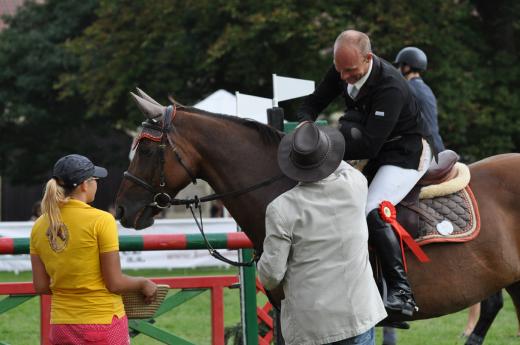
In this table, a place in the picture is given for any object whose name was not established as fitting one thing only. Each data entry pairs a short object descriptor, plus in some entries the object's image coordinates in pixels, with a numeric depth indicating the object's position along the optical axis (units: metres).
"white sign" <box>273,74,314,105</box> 15.81
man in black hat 9.48
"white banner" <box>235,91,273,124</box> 15.58
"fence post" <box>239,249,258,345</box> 13.53
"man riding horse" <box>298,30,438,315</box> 11.85
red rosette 12.22
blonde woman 10.23
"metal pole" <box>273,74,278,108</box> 15.50
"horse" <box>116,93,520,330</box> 11.79
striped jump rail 12.19
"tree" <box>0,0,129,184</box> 65.87
